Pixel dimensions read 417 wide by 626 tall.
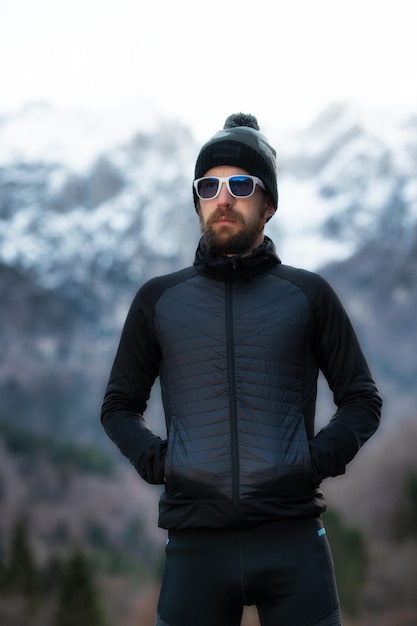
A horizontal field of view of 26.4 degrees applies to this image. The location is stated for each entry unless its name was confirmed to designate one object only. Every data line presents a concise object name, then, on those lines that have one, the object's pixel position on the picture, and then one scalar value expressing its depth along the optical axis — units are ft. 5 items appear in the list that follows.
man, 7.29
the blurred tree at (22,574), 129.80
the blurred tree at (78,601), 122.52
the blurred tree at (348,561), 134.62
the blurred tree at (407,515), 159.63
